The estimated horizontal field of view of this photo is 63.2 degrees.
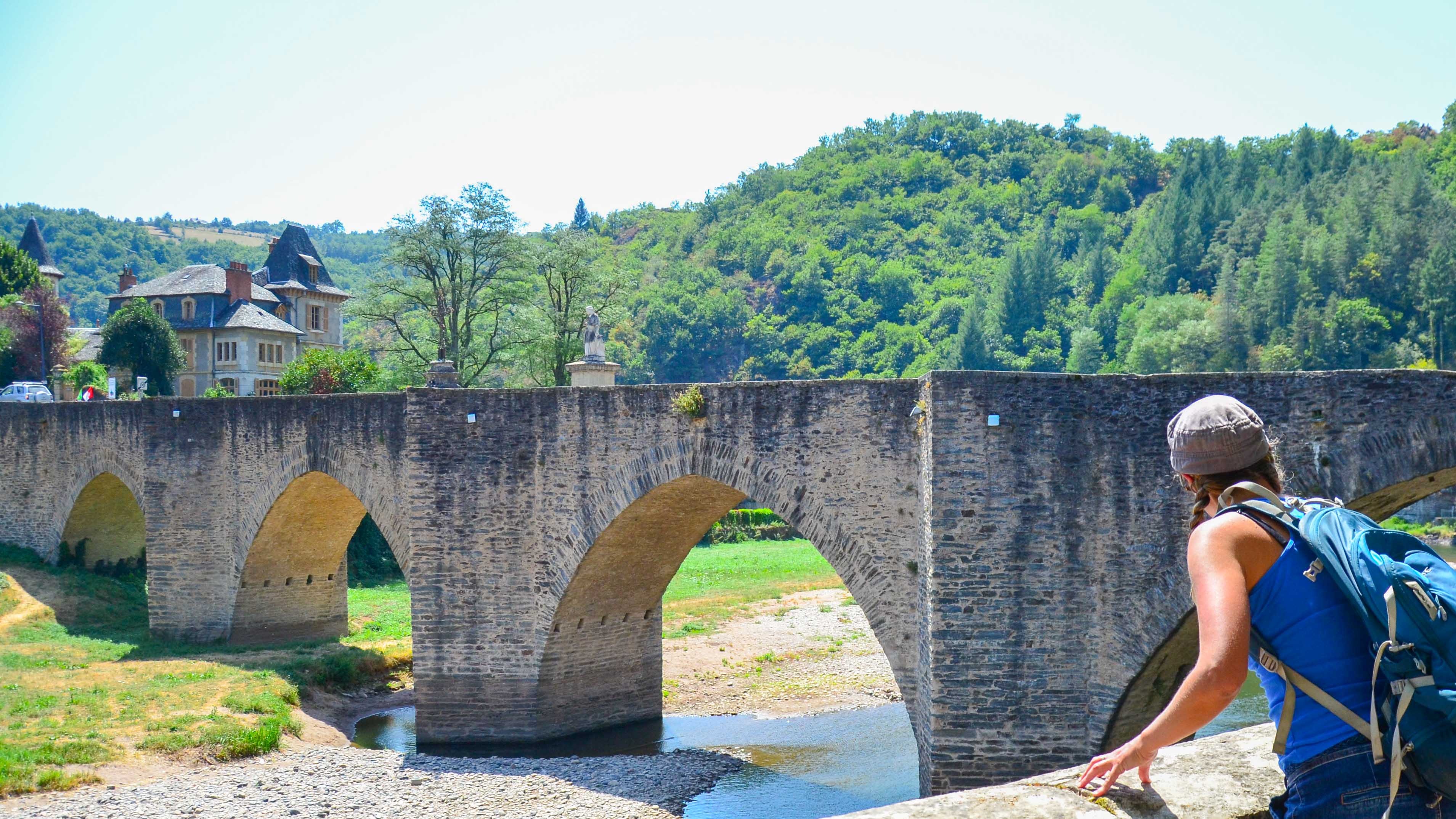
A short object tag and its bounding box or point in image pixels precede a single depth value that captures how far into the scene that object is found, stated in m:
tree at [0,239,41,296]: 46.09
